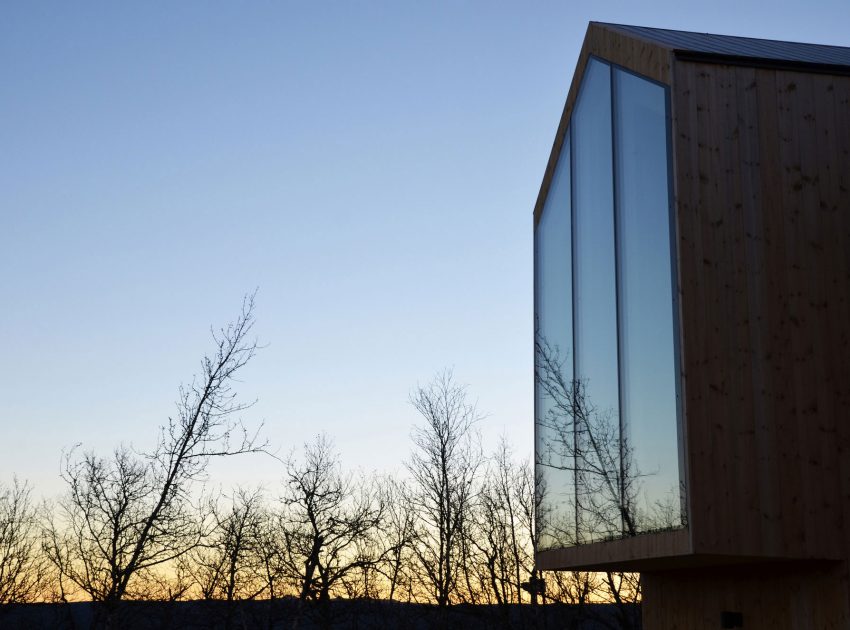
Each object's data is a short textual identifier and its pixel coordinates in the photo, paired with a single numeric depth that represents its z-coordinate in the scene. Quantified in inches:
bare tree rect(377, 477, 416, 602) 1051.9
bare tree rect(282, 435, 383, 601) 994.7
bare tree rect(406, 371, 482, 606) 997.8
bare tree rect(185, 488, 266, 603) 935.0
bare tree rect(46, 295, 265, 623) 574.9
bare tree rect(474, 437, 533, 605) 943.7
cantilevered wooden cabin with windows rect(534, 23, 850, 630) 254.7
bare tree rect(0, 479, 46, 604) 1037.2
